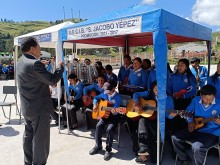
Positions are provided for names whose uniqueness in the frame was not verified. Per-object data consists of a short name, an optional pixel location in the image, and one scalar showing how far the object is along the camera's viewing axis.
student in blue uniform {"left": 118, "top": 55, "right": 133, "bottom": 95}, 4.60
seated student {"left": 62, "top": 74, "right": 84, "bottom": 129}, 4.22
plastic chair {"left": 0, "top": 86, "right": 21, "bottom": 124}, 4.92
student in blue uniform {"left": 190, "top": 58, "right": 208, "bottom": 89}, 5.11
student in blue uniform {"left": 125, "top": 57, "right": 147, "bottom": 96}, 3.77
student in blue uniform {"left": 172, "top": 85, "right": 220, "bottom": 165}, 2.47
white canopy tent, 3.80
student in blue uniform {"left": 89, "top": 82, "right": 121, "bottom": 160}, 3.08
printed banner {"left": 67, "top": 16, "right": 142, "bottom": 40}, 2.73
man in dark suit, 2.23
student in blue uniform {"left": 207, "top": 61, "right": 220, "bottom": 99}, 3.06
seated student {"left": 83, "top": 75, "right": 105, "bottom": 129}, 4.12
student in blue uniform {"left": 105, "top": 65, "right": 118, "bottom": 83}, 4.89
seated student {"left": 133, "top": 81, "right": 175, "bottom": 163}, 2.82
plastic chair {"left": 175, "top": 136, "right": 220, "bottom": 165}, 2.44
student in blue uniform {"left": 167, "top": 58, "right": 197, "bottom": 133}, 3.27
